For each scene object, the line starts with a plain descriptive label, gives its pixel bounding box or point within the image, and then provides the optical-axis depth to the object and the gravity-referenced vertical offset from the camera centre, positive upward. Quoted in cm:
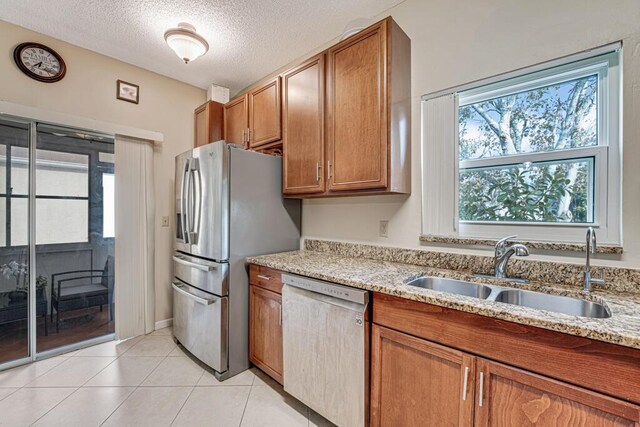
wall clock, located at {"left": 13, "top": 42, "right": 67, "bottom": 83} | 217 +118
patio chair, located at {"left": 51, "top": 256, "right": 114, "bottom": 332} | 248 -70
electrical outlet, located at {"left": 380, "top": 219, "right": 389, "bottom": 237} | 205 -11
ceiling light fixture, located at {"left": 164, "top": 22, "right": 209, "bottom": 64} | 210 +129
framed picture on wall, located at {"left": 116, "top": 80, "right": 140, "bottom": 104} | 266 +114
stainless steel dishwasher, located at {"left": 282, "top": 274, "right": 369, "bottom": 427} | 140 -72
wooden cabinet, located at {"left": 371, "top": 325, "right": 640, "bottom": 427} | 87 -65
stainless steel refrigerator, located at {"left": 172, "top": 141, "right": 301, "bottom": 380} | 203 -20
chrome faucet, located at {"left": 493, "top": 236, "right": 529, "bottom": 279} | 140 -21
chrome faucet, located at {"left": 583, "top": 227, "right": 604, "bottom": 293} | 119 -22
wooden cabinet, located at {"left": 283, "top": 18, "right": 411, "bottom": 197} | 170 +63
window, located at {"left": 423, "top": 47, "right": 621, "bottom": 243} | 134 +32
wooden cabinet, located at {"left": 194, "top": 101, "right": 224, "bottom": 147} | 293 +94
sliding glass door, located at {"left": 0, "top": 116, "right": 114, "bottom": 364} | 222 -22
